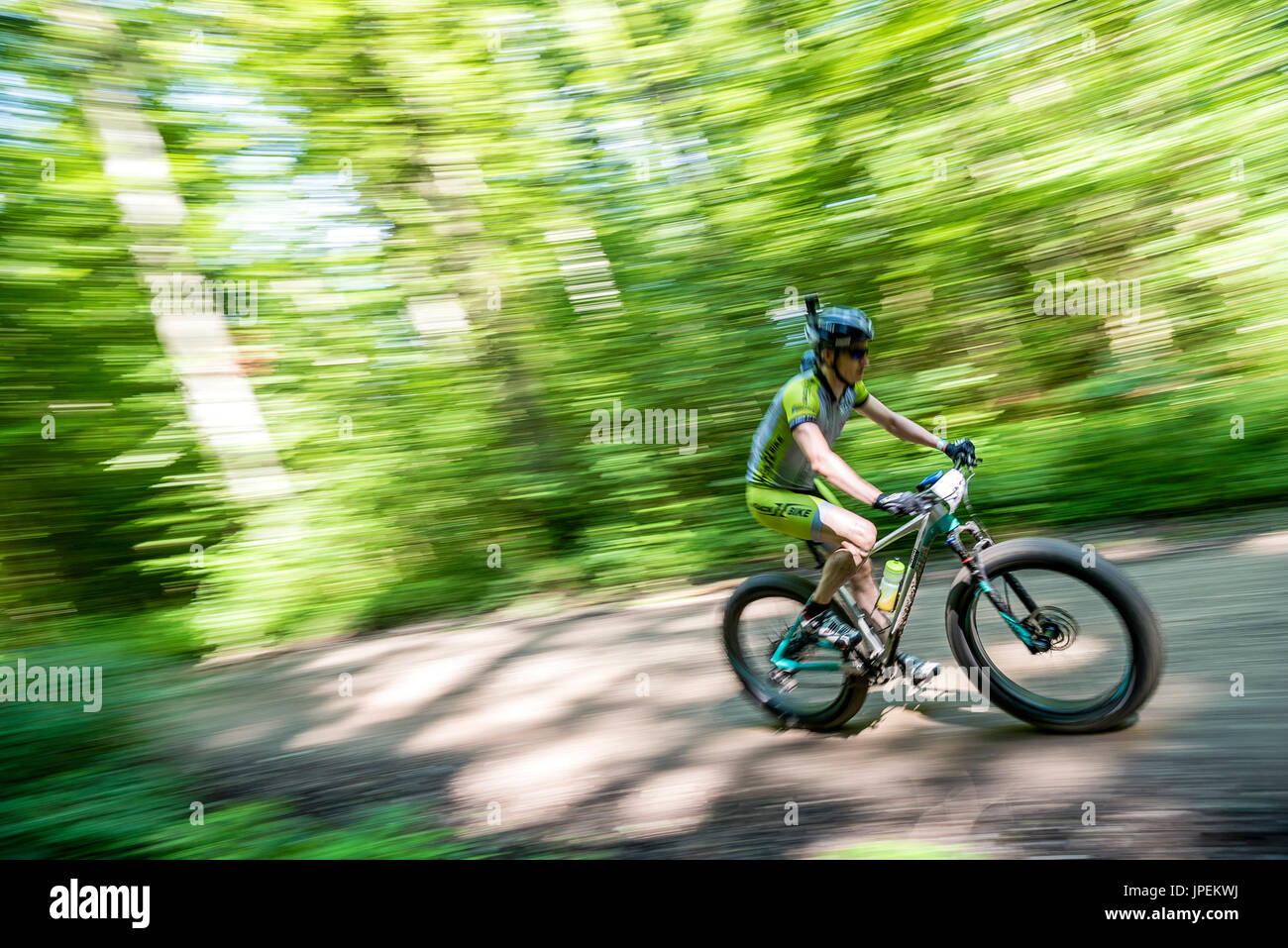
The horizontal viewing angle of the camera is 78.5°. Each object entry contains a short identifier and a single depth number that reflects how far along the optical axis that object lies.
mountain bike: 3.25
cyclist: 3.65
